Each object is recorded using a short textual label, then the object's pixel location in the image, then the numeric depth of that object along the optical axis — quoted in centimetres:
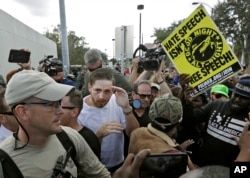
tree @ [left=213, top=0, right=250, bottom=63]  2091
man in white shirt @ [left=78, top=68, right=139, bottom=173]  163
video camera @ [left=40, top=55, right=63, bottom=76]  267
